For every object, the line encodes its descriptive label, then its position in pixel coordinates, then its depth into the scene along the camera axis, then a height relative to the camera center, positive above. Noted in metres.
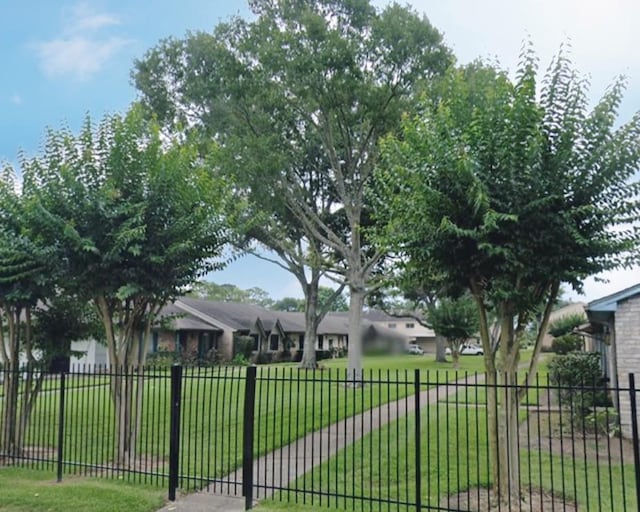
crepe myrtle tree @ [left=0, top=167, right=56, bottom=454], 8.39 +0.49
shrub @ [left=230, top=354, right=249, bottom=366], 30.76 -2.27
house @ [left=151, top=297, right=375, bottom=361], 31.11 -0.62
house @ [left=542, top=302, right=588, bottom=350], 42.20 +0.81
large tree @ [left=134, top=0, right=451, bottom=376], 17.28 +7.96
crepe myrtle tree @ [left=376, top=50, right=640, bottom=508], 6.05 +1.50
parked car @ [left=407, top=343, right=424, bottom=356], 37.37 -2.19
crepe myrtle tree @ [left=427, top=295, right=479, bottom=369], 29.42 +0.09
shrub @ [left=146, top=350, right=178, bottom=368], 24.58 -1.73
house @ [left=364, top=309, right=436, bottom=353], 42.74 -1.14
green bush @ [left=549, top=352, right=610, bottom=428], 12.72 -1.30
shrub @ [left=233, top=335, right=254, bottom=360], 33.97 -1.55
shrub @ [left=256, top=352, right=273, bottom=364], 35.69 -2.46
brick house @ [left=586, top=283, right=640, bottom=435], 10.48 -0.20
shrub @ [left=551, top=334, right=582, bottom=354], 28.97 -1.16
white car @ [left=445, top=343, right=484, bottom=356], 48.20 -2.68
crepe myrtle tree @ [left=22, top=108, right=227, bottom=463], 8.19 +1.60
